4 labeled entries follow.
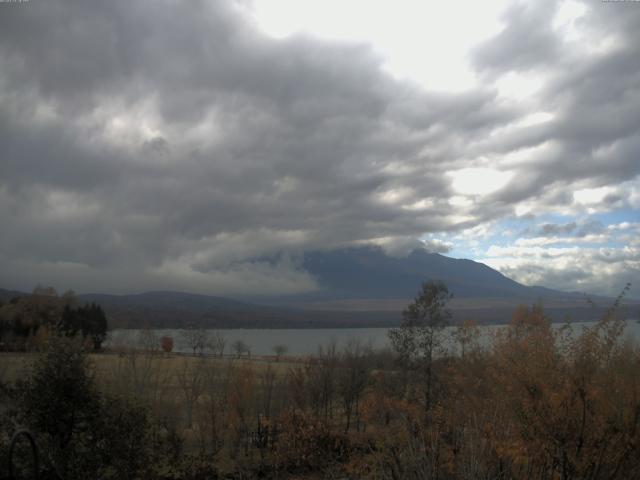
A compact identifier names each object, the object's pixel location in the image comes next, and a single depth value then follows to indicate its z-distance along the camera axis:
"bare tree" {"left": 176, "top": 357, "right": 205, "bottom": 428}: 27.97
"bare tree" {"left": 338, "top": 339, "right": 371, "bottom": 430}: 32.53
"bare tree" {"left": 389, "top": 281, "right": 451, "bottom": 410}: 30.95
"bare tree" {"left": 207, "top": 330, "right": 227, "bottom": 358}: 41.05
